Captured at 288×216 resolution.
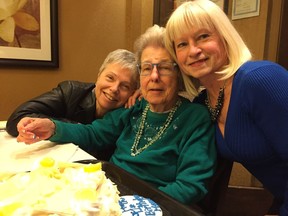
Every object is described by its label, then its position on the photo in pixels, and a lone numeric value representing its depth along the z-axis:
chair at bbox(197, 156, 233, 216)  1.08
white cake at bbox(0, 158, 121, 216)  0.46
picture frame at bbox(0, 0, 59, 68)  2.10
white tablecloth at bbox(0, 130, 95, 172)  0.96
